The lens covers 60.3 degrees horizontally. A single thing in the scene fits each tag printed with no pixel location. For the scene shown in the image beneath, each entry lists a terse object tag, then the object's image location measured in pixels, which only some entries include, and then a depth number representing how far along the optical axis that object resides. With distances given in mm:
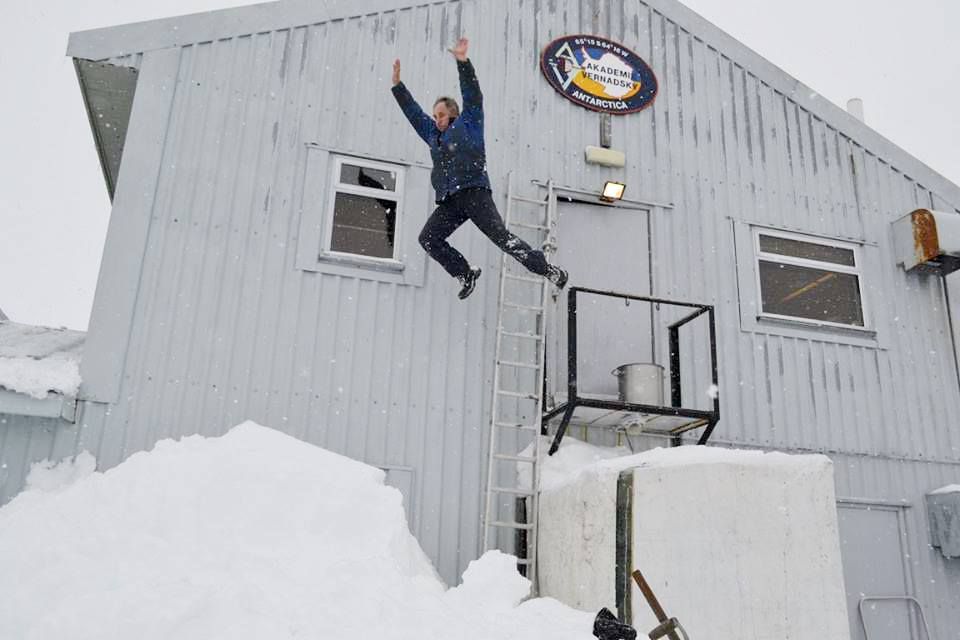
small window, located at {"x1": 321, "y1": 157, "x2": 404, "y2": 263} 8047
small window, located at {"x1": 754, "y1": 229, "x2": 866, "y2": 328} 9148
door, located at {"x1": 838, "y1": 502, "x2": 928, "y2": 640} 7973
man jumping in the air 7188
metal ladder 7270
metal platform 7242
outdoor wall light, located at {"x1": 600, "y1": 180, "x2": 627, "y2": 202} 8570
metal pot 7570
